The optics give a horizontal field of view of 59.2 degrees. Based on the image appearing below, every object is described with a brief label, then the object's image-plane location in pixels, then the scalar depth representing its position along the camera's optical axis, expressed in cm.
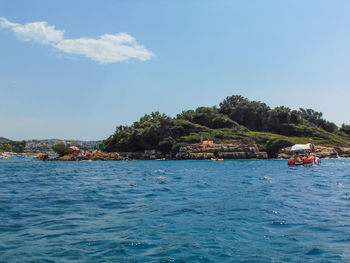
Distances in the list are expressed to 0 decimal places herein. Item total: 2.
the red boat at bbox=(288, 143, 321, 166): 5988
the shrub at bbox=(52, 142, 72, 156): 12646
